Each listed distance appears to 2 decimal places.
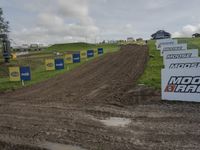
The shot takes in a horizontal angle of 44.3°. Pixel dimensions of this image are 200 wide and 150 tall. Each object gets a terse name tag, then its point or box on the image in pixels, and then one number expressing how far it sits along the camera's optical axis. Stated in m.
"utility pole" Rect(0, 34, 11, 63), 30.45
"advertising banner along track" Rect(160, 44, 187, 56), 19.75
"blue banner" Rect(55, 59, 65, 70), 23.86
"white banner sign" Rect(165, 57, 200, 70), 9.08
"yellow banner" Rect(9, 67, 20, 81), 18.08
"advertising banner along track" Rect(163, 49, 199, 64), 15.05
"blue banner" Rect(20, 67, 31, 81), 17.89
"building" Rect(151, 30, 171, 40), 83.90
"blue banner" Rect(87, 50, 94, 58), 35.41
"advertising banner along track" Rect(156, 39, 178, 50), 25.16
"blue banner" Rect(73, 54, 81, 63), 29.27
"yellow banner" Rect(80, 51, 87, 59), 33.78
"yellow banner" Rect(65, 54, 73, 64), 28.94
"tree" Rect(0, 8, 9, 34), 76.12
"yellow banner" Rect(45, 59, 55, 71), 23.31
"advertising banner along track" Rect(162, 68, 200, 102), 9.01
